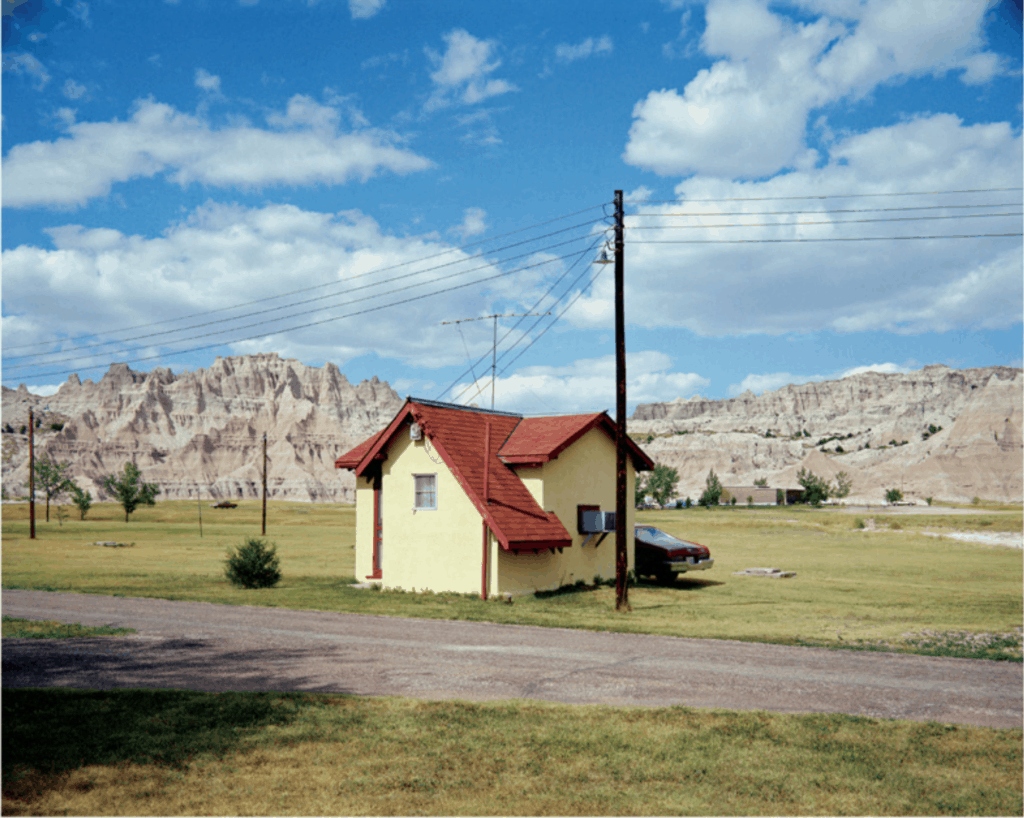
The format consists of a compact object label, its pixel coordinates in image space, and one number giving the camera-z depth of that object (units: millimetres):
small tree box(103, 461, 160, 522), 80188
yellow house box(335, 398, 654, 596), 22109
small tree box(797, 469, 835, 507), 141938
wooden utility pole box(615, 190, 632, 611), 20125
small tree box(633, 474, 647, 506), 137312
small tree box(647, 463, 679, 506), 132750
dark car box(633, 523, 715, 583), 26781
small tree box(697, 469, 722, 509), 136000
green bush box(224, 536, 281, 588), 24406
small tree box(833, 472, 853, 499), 155250
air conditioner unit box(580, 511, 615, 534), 24250
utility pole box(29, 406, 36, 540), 55181
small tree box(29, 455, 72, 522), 88244
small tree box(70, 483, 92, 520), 85825
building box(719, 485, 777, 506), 164488
